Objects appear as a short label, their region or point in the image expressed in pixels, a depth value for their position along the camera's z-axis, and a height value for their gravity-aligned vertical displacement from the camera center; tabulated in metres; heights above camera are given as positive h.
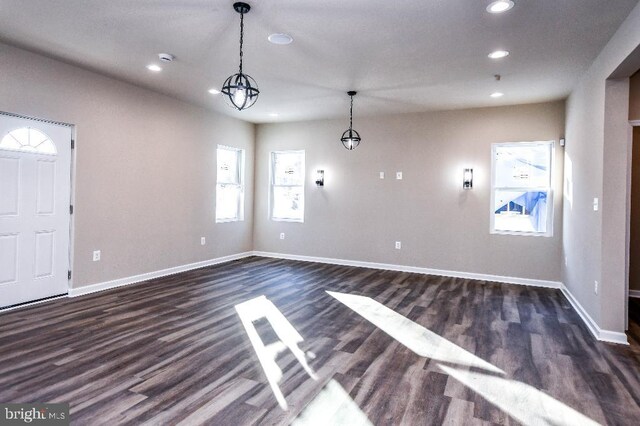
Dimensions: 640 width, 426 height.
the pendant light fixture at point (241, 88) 3.12 +1.01
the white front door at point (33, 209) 4.16 -0.03
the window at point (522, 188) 5.99 +0.45
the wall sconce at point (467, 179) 6.34 +0.60
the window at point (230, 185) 7.41 +0.49
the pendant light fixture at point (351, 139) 5.68 +1.23
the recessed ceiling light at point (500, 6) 2.98 +1.64
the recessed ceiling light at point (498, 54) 3.99 +1.69
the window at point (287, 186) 7.93 +0.53
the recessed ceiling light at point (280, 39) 3.69 +1.67
